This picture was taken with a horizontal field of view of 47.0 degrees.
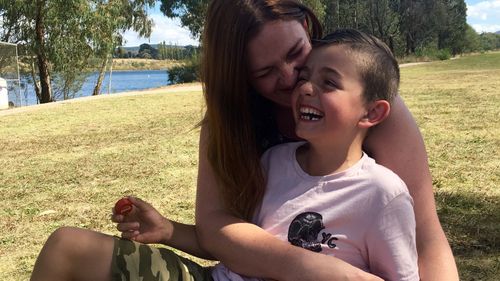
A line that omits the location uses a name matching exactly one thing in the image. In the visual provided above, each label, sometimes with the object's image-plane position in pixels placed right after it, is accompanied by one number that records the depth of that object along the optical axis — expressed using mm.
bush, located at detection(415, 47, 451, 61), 34094
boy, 1306
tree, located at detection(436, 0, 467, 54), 47219
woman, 1520
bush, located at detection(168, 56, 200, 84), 25734
